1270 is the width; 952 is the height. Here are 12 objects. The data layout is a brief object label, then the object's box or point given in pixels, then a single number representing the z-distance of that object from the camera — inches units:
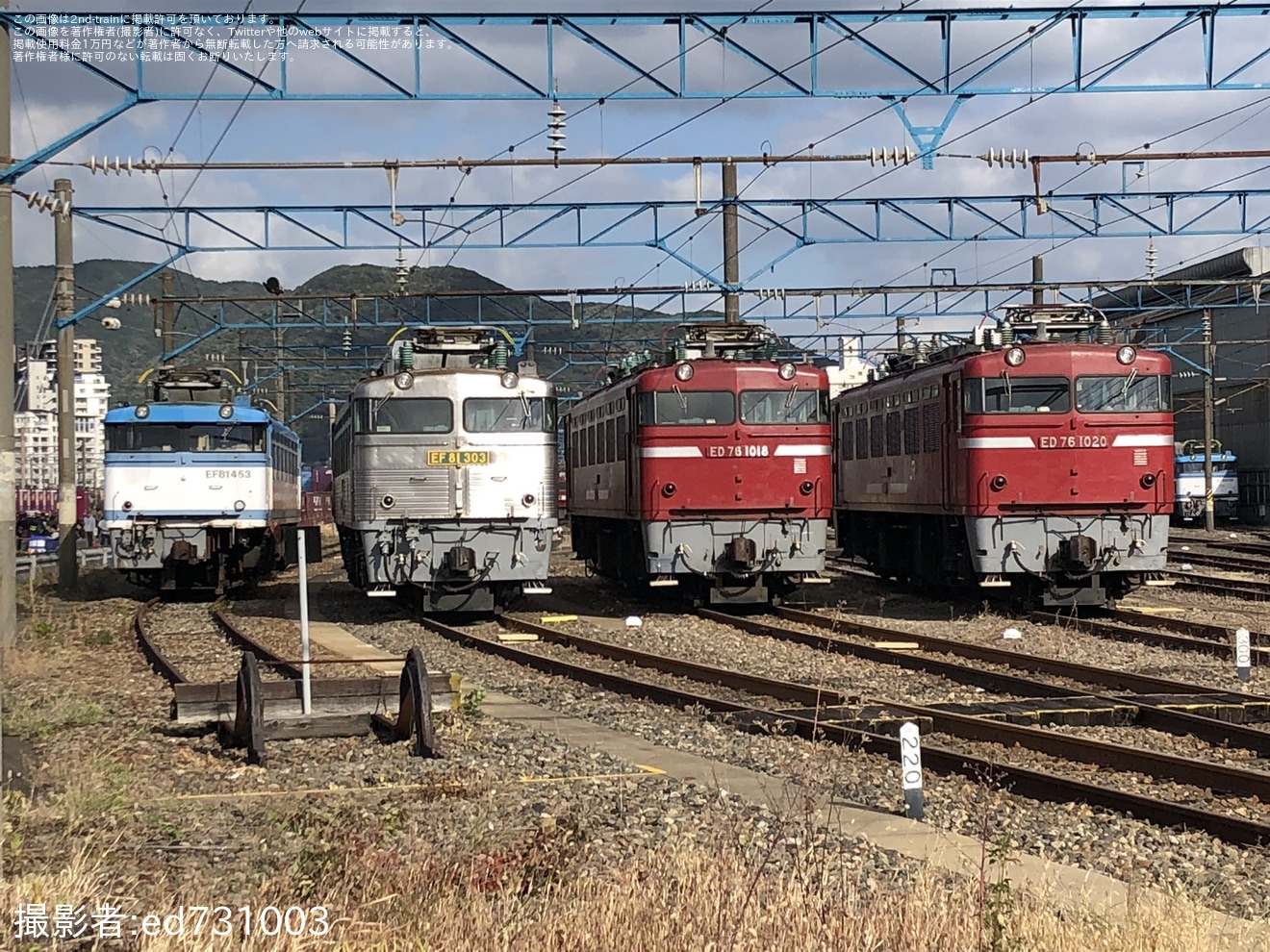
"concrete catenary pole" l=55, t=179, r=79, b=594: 1049.5
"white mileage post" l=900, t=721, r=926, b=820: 350.3
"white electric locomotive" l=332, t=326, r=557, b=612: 805.2
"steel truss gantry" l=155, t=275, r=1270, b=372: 1219.2
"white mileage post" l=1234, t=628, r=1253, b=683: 563.8
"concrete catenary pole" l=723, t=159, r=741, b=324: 1082.1
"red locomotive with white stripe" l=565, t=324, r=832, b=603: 824.9
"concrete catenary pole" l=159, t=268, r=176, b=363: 1365.7
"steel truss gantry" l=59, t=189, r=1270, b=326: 1008.9
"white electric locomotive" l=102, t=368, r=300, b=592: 999.6
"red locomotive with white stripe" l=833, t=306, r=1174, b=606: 781.9
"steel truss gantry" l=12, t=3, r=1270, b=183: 671.1
